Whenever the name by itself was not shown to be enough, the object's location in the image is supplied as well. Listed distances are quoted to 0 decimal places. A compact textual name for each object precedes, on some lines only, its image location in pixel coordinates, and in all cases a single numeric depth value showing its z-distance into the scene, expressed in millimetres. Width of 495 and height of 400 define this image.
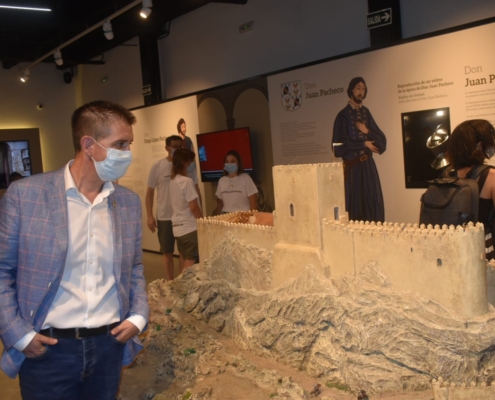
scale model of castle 3635
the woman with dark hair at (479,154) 4066
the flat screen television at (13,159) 14406
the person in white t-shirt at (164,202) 7691
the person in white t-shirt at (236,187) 7469
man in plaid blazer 2793
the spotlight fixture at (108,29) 9289
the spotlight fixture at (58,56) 11148
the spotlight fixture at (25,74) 12312
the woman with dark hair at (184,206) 6910
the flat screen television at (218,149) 9250
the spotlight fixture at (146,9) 7884
